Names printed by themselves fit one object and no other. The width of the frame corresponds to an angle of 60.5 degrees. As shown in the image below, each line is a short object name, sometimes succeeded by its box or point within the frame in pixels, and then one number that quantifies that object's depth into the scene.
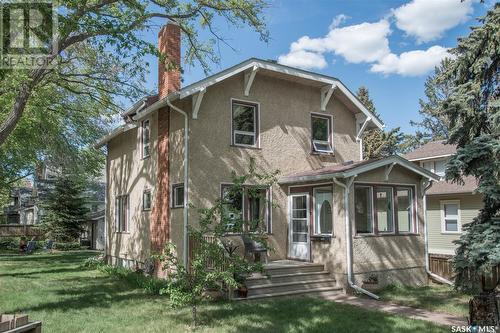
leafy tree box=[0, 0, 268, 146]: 10.30
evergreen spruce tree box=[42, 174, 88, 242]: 32.72
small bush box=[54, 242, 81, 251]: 30.94
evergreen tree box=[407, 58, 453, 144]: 45.34
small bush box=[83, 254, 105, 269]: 18.89
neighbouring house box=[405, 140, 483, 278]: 20.52
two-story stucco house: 12.70
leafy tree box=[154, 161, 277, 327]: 8.40
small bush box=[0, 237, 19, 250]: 32.28
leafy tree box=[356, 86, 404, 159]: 30.64
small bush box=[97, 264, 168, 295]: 12.25
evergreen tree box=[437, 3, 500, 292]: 7.85
